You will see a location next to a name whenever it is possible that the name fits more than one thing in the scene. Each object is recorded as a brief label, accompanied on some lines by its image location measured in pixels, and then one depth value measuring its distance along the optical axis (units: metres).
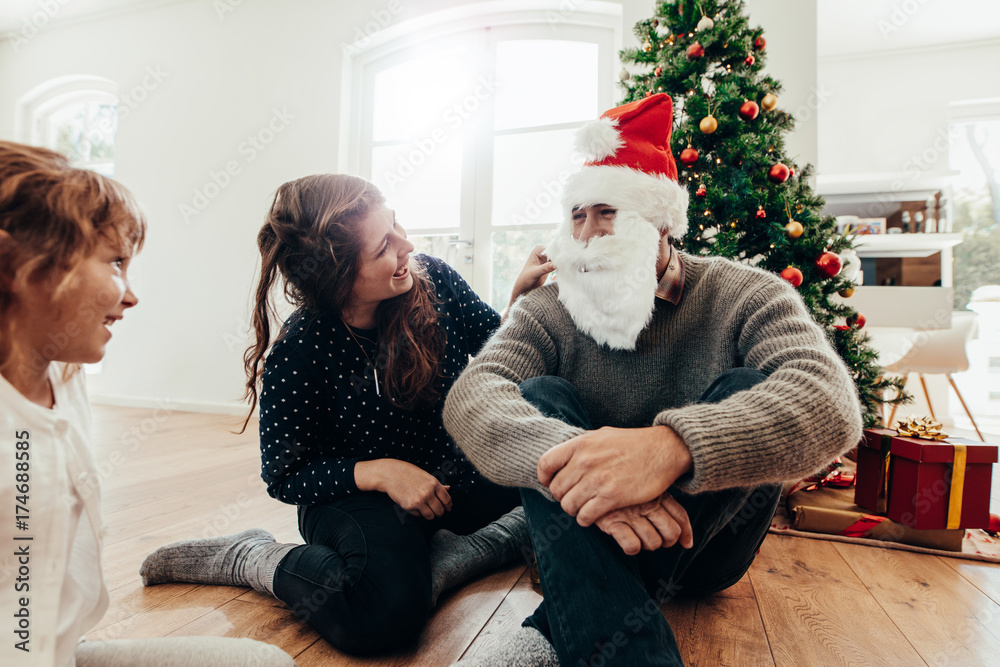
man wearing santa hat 0.64
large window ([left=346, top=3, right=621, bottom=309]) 2.97
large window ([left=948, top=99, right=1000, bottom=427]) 3.72
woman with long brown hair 0.90
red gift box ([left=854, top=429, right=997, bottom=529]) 1.33
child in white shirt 0.47
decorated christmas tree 1.65
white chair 2.85
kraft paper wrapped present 1.35
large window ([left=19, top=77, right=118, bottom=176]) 4.06
